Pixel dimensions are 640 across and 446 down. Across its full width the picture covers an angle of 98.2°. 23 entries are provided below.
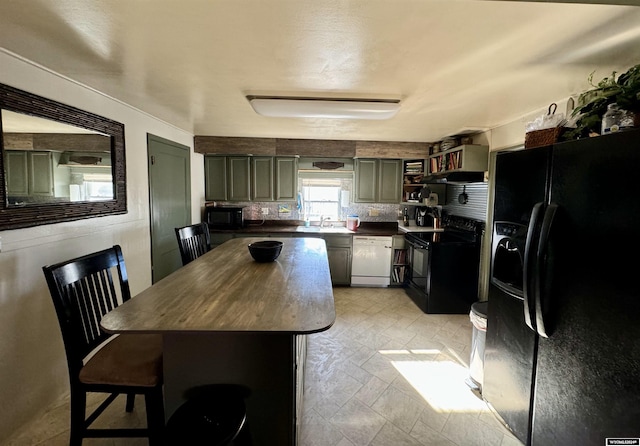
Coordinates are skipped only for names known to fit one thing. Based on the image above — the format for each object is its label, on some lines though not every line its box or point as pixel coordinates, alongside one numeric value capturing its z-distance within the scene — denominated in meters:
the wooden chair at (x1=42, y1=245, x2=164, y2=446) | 1.30
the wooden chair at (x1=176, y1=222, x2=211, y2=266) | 2.31
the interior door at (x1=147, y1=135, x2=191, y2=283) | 2.96
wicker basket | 1.47
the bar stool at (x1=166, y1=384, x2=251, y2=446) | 0.97
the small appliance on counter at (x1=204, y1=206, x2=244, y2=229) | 4.20
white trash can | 2.03
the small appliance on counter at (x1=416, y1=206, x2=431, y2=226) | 4.35
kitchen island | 1.04
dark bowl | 1.96
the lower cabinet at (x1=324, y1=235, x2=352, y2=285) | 4.11
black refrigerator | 1.03
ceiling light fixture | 2.18
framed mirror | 1.56
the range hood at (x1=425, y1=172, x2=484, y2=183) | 3.33
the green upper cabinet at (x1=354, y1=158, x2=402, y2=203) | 4.34
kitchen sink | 4.11
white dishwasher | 4.08
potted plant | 1.20
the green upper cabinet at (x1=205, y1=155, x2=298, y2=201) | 4.30
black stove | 3.28
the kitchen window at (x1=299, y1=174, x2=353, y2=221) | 4.66
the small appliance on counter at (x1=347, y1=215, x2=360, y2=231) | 4.29
